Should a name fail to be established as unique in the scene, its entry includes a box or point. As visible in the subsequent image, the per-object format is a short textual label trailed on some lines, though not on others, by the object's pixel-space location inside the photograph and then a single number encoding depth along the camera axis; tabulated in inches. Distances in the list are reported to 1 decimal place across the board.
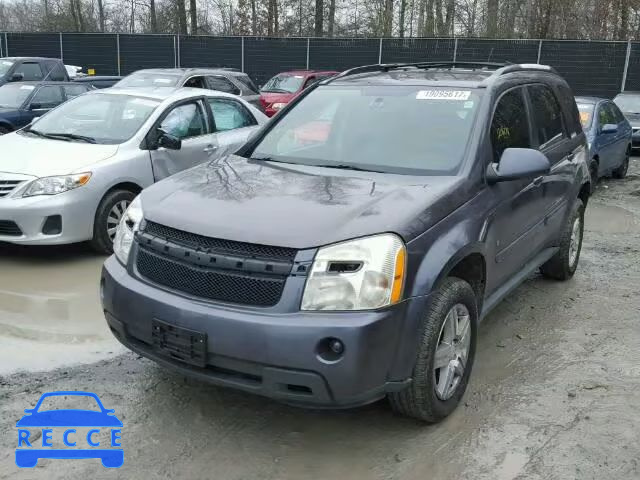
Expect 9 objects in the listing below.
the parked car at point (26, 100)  438.0
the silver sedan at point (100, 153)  223.8
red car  618.6
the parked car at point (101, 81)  679.1
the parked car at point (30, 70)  598.9
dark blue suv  113.4
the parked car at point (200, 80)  525.9
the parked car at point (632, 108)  588.1
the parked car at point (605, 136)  393.7
